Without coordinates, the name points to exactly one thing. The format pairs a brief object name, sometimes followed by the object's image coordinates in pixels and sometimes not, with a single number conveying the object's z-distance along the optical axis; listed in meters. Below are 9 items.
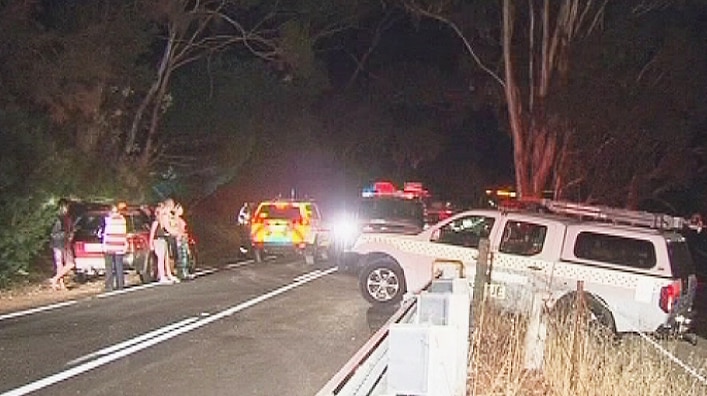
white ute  14.53
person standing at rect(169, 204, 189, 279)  21.92
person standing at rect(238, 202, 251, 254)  34.94
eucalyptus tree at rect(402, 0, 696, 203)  34.62
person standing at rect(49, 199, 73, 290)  20.45
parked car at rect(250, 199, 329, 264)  28.20
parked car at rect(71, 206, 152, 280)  21.00
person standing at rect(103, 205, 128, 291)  19.86
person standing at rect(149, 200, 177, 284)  21.52
